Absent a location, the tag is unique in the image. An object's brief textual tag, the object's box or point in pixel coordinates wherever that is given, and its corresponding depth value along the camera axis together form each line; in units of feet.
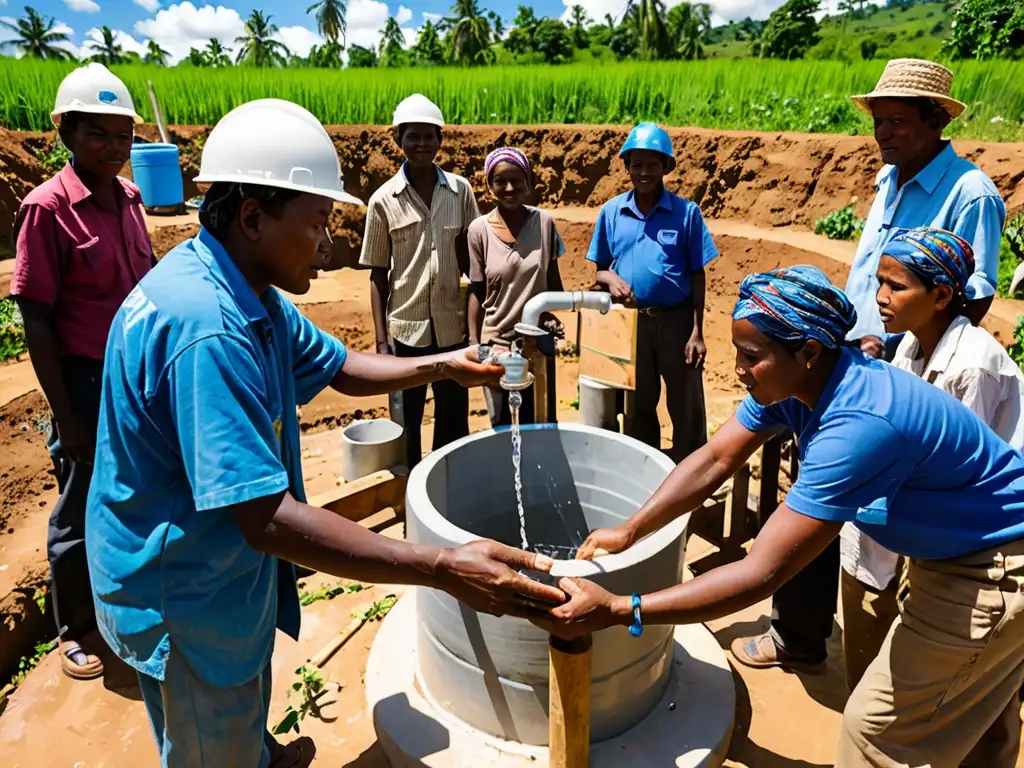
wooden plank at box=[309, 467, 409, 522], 10.49
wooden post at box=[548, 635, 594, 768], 5.35
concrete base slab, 6.76
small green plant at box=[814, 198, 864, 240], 25.25
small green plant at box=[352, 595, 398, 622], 9.36
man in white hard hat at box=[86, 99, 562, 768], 4.29
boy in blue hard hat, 11.51
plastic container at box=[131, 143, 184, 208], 26.17
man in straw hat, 7.84
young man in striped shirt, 11.29
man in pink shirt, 7.82
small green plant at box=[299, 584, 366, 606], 9.89
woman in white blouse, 6.09
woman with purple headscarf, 11.05
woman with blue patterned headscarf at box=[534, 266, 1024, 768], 4.83
